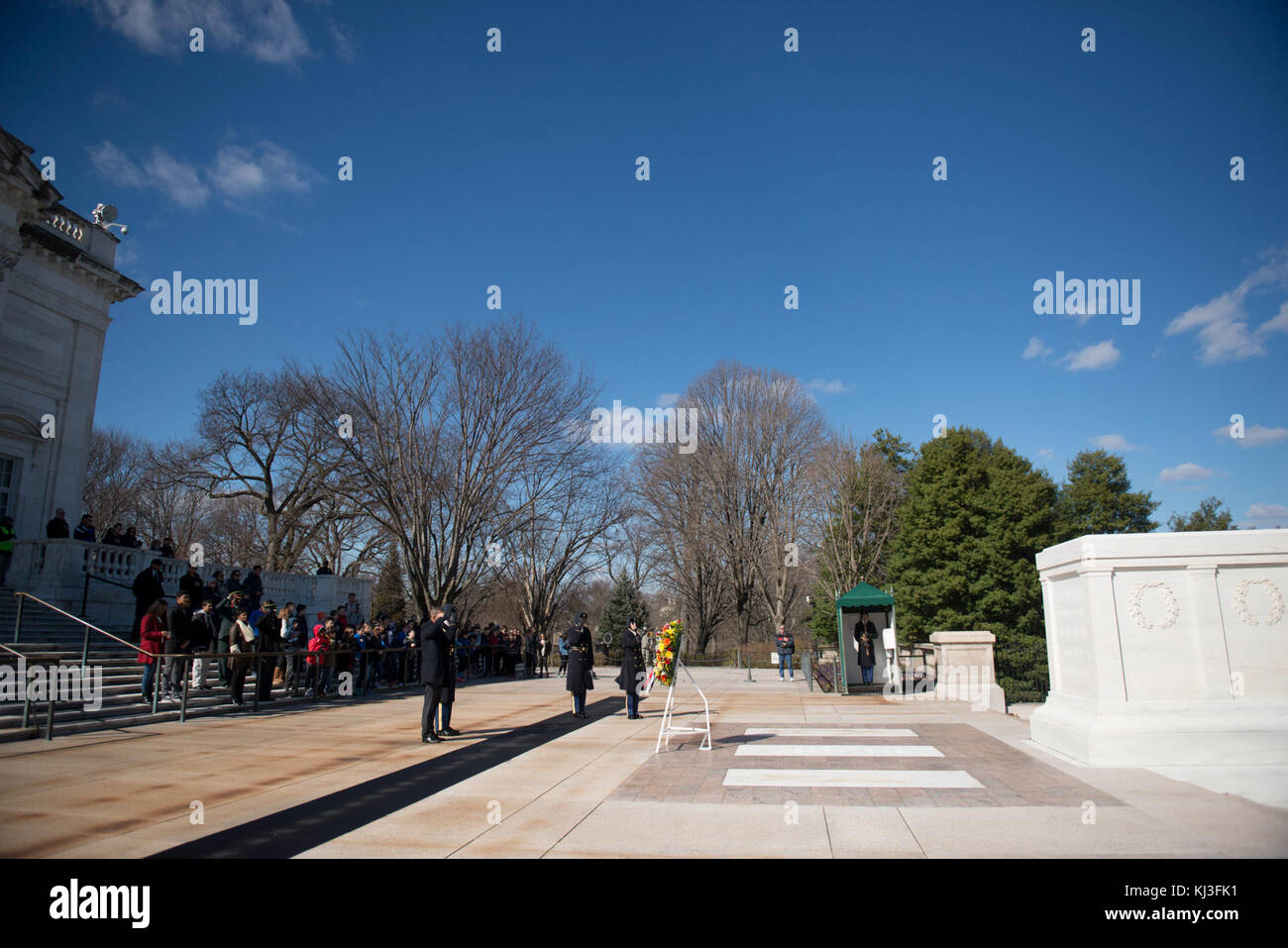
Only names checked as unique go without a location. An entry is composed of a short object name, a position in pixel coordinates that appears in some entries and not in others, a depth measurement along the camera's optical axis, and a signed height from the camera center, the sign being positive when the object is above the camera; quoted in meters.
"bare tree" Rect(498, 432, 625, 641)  33.72 +2.47
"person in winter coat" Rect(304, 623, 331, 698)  15.86 -1.13
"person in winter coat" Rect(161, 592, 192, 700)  12.77 -0.57
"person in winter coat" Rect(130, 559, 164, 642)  15.23 +0.46
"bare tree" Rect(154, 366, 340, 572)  37.81 +7.68
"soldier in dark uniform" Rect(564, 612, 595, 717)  13.49 -1.03
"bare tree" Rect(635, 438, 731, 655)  44.59 +4.58
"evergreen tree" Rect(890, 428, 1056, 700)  35.34 +2.92
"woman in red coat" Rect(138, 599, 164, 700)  12.52 -0.50
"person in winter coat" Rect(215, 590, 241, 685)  15.00 -0.25
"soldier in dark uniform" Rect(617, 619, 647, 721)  12.43 -0.86
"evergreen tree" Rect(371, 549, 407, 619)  50.41 +0.95
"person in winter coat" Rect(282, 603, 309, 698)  15.91 -0.73
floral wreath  9.98 -0.60
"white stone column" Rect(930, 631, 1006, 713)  14.95 -1.18
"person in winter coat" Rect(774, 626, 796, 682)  25.22 -1.36
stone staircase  10.57 -1.37
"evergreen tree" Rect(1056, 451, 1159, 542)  48.91 +7.20
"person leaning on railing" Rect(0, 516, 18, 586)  17.77 +1.71
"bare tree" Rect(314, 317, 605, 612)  24.88 +5.26
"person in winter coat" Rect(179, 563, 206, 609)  16.05 +0.54
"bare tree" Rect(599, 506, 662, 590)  44.41 +3.56
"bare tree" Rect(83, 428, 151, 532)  46.81 +8.78
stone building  21.41 +8.68
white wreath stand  9.87 -1.73
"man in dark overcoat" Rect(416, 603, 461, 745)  10.60 -0.74
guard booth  18.30 -0.60
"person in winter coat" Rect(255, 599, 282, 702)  14.45 -0.71
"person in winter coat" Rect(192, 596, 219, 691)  13.60 -0.49
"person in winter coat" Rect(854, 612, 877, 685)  19.27 -0.92
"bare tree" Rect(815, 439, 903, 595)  39.61 +5.10
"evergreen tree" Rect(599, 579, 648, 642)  43.88 +0.06
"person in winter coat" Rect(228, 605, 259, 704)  13.81 -0.73
